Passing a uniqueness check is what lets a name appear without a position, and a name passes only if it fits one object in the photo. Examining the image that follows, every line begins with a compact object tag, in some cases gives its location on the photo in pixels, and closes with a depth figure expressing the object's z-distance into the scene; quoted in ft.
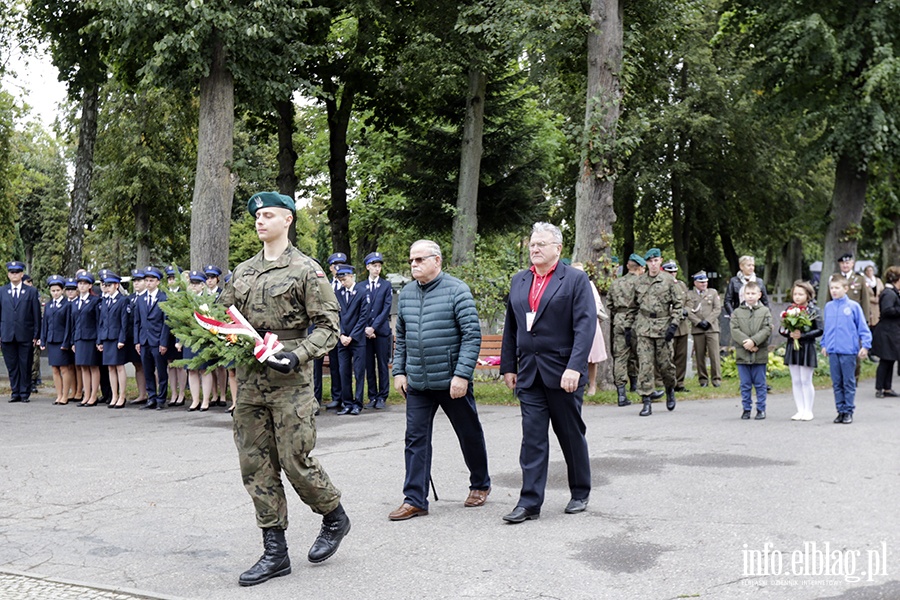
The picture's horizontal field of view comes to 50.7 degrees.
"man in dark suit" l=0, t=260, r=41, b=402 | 54.90
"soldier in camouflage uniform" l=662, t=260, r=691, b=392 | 54.29
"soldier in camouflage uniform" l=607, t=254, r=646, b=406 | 47.35
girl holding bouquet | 40.42
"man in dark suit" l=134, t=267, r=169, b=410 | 49.47
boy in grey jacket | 40.57
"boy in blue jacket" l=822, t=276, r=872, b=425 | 39.55
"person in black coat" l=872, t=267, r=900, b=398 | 50.01
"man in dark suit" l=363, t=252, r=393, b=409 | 45.96
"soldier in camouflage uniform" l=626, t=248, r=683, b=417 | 42.91
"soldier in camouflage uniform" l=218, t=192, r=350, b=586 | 18.60
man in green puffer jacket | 23.72
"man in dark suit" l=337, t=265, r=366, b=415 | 46.11
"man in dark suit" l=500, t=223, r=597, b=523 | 23.09
